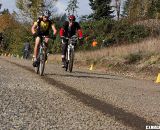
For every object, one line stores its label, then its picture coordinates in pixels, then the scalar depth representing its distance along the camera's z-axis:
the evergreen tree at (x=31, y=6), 51.46
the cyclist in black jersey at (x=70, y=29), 12.48
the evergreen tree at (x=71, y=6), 73.91
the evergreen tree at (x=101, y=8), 58.65
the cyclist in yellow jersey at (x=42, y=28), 10.92
